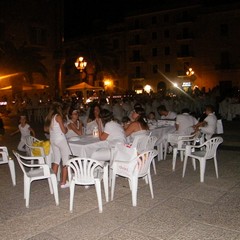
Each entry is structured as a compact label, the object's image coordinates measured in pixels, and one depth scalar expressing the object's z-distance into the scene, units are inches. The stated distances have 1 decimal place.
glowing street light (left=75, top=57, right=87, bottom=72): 722.2
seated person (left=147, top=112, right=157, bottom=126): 371.0
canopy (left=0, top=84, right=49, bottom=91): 840.4
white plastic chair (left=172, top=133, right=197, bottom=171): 300.9
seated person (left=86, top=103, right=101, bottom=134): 334.7
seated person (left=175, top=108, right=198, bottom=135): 343.7
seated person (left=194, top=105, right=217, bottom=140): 339.3
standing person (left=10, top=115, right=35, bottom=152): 348.5
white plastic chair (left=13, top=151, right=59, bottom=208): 212.4
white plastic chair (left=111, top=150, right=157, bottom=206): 209.6
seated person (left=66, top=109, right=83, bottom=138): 300.2
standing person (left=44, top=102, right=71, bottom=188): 240.7
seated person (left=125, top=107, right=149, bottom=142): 289.3
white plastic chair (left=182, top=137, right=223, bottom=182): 259.4
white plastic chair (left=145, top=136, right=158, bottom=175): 275.1
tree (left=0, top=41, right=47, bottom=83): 1002.7
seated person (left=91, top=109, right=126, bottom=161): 256.8
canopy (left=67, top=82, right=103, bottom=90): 785.7
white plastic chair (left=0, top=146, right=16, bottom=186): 258.8
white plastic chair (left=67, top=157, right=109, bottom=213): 198.8
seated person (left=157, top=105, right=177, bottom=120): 394.0
